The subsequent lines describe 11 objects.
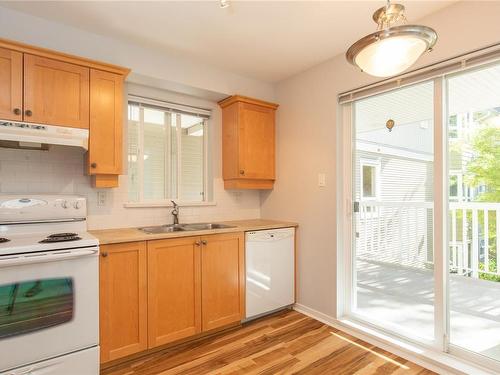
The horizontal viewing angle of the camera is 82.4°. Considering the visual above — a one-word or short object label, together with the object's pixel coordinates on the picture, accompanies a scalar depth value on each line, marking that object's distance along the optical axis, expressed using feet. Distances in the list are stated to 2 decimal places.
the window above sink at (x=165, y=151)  9.18
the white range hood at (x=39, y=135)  5.87
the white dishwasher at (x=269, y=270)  8.90
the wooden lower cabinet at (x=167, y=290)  6.65
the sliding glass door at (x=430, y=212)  6.41
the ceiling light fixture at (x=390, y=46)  3.36
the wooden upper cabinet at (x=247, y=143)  9.90
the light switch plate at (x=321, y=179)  9.15
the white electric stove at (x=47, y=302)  5.16
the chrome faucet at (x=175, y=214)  9.32
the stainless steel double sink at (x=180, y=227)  8.50
